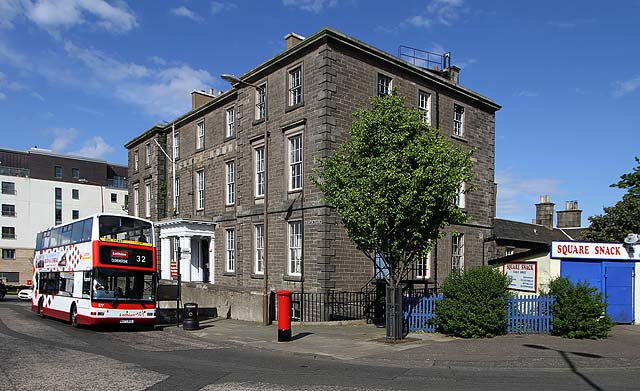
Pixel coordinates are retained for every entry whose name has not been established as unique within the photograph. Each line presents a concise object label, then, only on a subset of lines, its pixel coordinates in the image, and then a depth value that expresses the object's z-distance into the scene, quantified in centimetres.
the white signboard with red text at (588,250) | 1853
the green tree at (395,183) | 1500
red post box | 1544
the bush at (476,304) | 1533
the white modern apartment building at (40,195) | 7062
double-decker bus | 1881
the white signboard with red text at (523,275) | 1917
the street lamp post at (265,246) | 1928
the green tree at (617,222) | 2822
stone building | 2219
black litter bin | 1935
